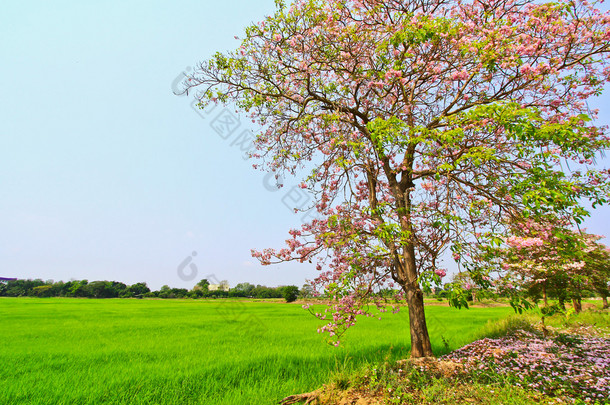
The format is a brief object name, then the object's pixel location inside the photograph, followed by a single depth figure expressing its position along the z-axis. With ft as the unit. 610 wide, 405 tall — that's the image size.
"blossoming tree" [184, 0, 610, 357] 16.76
